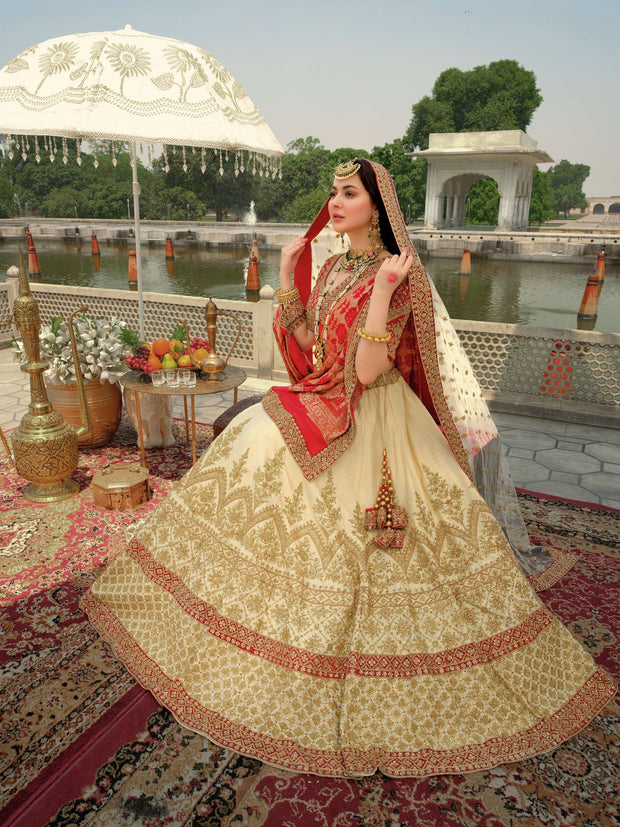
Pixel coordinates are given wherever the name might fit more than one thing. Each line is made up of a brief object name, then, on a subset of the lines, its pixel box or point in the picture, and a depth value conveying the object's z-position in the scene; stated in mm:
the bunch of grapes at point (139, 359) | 4320
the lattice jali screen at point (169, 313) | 7051
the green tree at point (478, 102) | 45125
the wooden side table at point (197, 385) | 4066
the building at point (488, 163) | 30297
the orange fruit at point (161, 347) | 4258
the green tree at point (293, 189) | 46312
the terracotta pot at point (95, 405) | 4758
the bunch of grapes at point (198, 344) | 4590
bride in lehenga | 2164
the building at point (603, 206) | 102019
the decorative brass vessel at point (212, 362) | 4324
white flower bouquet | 4668
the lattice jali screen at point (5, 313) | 8000
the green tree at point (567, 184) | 92688
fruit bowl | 4223
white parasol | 3977
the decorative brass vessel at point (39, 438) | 3809
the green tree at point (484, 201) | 43750
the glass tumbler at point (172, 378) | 4152
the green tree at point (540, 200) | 44250
